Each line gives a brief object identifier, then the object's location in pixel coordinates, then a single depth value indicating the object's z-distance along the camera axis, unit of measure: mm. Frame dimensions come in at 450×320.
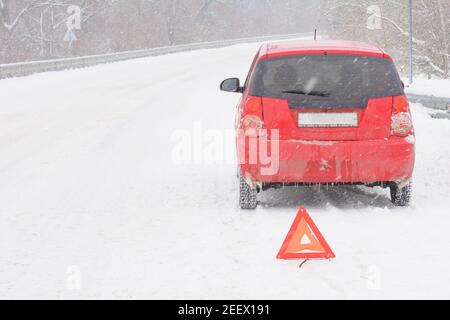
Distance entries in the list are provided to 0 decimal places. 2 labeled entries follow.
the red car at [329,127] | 11829
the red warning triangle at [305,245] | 9378
